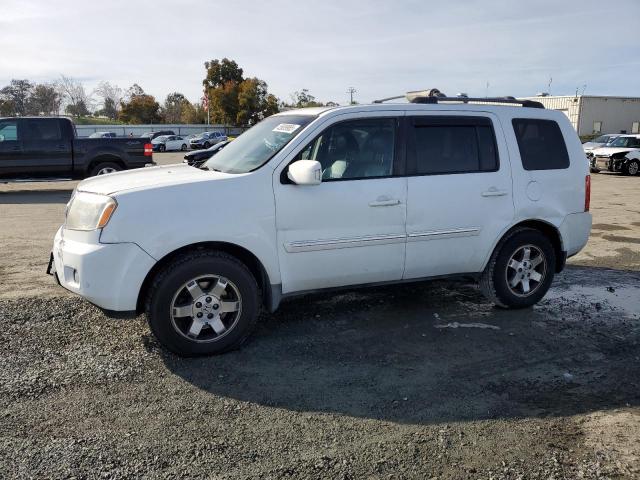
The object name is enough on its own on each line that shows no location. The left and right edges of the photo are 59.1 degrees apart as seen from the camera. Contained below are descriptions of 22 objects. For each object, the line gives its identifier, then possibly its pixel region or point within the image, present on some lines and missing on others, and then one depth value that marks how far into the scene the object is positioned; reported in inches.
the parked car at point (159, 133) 1708.9
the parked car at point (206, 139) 1621.6
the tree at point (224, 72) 2522.1
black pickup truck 542.9
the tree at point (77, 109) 3174.2
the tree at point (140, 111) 2699.3
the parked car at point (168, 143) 1635.0
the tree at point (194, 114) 2994.6
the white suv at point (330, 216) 160.7
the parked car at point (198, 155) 601.0
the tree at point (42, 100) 2896.2
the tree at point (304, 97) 2872.0
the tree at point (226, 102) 2429.9
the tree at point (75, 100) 3118.1
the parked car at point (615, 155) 879.7
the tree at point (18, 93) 2819.9
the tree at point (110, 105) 3319.4
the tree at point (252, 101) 2383.1
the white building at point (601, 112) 1904.5
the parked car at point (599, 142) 954.1
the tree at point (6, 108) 2618.1
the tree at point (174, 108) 3273.1
